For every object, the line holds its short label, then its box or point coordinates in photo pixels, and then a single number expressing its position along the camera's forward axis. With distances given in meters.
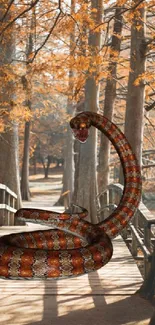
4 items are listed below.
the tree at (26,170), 26.16
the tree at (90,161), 11.96
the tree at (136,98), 10.22
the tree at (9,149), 12.45
